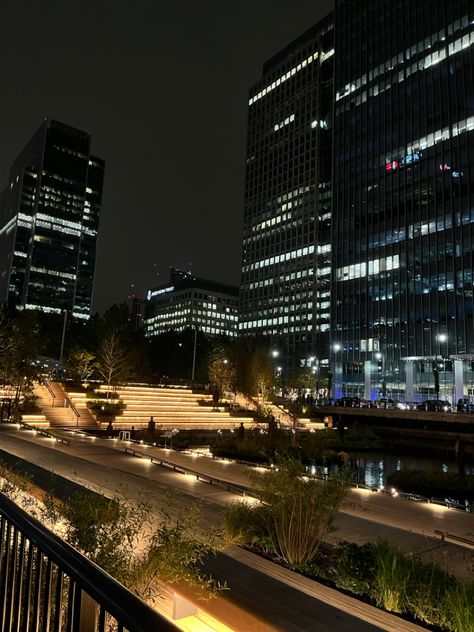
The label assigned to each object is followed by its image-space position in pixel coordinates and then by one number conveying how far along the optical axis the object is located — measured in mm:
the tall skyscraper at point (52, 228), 173500
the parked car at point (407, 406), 63538
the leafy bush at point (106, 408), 38812
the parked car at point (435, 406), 58719
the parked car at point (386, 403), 66188
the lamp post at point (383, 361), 83619
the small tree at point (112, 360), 47125
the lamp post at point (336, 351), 94750
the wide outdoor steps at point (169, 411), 40625
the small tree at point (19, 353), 29125
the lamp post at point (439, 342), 76000
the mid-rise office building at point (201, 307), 190250
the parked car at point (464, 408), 54316
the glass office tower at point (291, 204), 135000
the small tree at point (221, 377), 54062
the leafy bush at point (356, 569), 7203
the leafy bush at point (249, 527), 8766
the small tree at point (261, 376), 56938
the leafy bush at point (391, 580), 6641
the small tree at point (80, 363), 47969
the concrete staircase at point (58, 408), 36375
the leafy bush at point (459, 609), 5551
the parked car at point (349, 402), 66825
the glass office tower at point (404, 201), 77875
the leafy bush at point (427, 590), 6270
